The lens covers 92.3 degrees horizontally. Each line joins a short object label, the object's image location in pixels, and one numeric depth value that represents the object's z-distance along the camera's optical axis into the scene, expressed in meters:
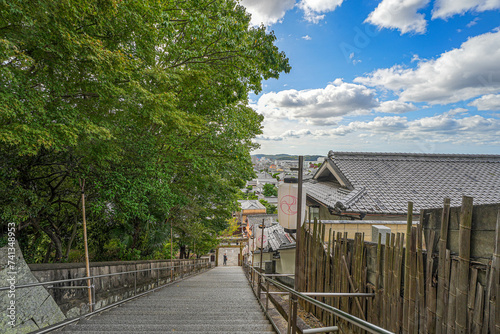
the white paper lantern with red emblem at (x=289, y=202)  6.16
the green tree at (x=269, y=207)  46.75
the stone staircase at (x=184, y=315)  3.86
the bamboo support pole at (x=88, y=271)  4.82
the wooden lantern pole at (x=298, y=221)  5.30
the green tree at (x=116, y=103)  3.87
